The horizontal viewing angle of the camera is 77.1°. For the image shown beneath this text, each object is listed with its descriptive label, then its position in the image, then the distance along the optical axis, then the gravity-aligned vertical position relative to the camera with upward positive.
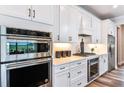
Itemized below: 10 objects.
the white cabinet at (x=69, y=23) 1.80 +0.59
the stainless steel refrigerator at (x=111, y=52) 3.28 -0.25
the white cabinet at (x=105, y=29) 3.15 +0.72
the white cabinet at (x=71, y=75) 1.39 -0.59
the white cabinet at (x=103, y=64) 2.82 -0.67
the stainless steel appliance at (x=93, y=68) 2.23 -0.66
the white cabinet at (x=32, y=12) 0.84 +0.43
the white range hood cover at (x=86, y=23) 2.33 +0.74
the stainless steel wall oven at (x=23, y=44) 0.78 +0.03
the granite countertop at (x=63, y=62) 1.42 -0.30
